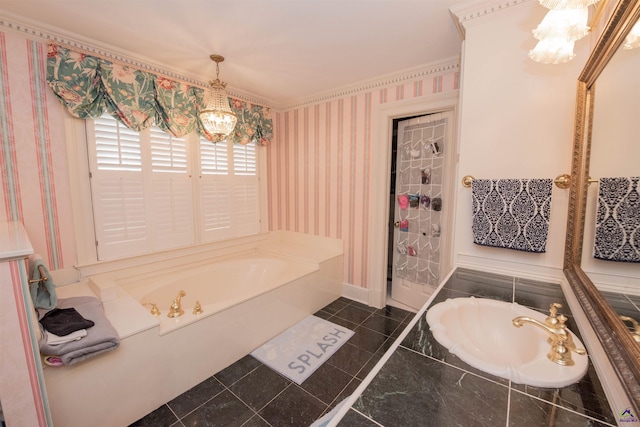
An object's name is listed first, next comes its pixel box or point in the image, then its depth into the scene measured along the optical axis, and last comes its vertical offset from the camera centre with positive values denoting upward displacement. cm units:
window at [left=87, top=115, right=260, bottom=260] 208 +4
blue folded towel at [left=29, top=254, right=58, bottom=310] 130 -51
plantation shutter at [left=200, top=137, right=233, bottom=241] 274 +1
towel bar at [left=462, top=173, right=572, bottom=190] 128 +4
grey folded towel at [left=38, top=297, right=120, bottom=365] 122 -75
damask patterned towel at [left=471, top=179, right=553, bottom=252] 133 -12
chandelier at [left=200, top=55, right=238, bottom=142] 211 +66
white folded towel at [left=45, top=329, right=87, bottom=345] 123 -71
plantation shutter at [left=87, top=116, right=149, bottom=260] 204 +4
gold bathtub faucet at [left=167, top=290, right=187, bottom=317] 177 -83
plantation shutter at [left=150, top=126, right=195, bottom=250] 236 +1
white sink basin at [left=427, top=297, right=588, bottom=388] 71 -52
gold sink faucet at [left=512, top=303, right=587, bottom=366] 75 -47
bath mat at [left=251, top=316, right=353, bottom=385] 192 -132
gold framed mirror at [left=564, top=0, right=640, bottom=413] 58 -14
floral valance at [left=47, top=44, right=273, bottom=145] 182 +82
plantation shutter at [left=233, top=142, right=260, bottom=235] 307 +4
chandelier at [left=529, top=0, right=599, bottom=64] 99 +67
